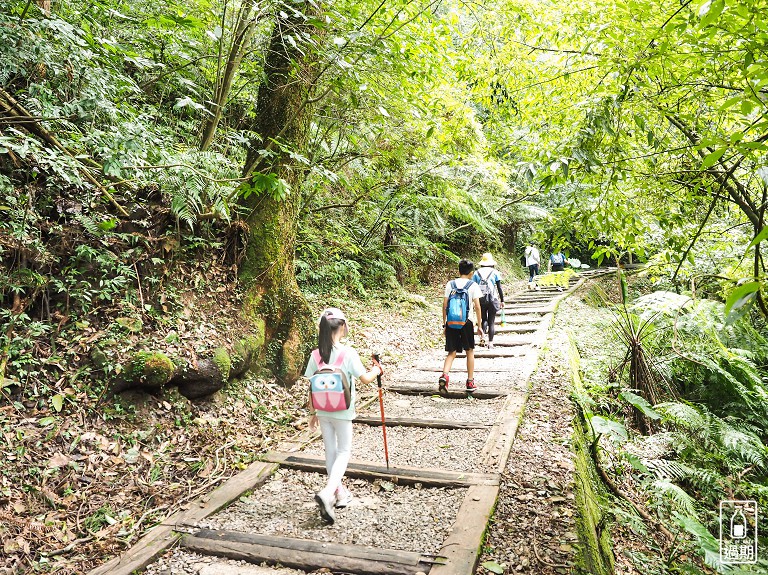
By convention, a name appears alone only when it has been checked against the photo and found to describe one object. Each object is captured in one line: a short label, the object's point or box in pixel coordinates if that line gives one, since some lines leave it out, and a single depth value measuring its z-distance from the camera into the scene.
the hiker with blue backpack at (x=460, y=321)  6.49
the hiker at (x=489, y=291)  8.98
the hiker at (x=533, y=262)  16.25
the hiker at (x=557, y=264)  17.71
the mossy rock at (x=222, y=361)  5.14
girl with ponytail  3.79
